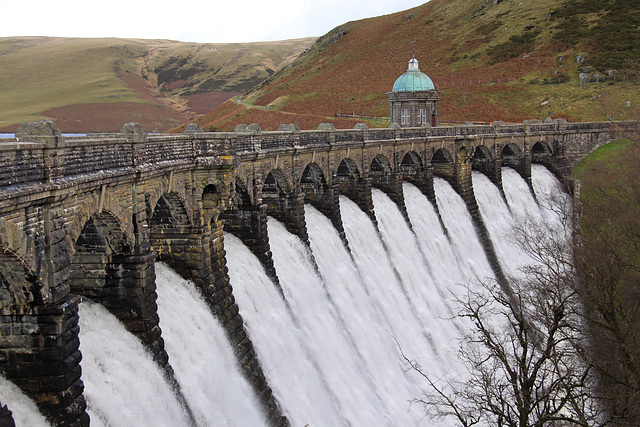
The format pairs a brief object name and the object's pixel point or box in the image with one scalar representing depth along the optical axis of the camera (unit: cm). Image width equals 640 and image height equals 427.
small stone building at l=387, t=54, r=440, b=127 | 7056
